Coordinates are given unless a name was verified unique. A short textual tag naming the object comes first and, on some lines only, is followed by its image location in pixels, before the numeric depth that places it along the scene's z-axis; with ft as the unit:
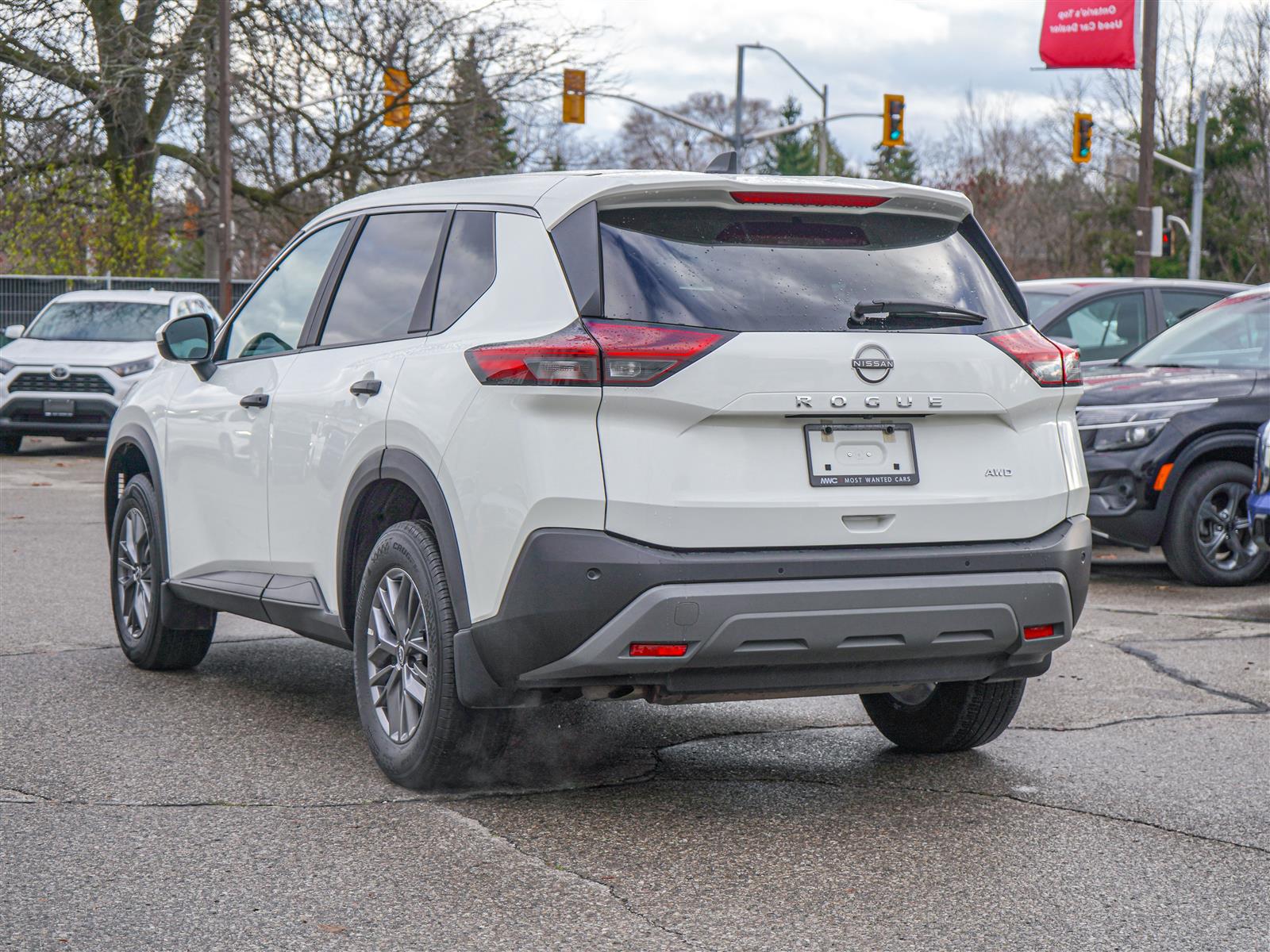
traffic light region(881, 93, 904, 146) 97.45
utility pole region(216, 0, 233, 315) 84.53
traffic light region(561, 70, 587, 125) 90.17
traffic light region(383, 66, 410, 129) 88.33
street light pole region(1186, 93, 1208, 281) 120.88
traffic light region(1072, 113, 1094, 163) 96.37
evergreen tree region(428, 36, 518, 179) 91.20
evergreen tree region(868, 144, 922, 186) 301.63
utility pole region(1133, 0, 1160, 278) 75.66
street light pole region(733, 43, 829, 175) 117.70
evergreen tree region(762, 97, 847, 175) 341.21
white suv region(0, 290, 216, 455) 58.75
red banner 80.48
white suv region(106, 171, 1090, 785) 13.84
